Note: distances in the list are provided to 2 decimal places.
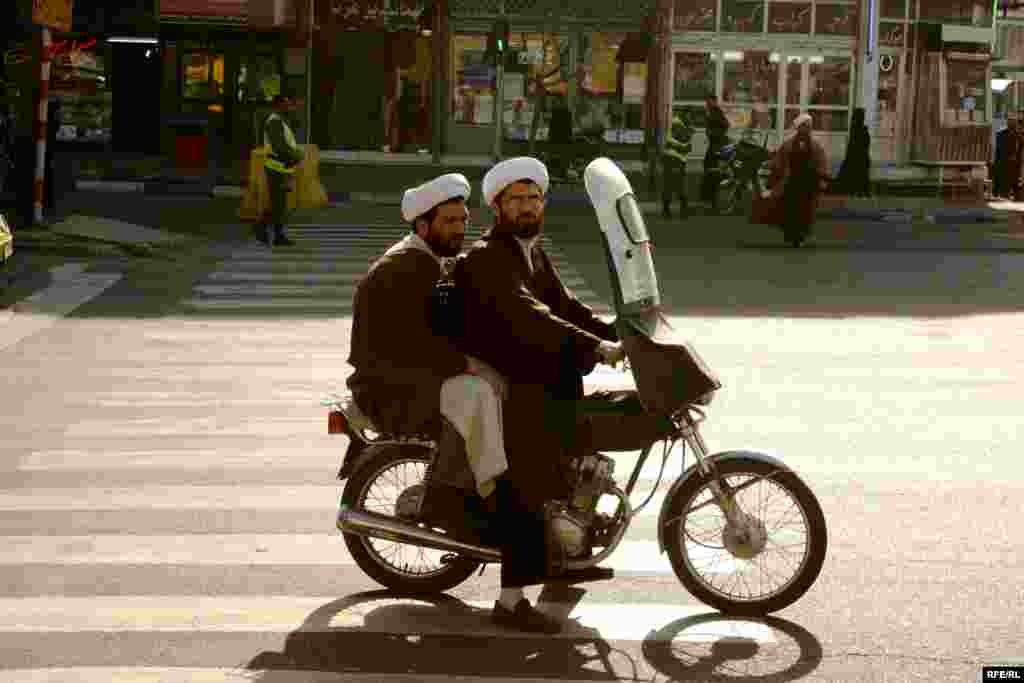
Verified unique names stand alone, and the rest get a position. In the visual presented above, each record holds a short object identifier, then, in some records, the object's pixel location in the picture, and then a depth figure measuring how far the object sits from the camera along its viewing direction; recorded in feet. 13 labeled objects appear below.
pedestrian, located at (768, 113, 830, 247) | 84.43
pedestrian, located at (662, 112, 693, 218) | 98.89
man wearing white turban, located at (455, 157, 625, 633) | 22.70
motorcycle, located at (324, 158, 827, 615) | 22.65
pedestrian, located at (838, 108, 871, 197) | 118.42
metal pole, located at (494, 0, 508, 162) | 126.92
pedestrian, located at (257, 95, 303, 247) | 74.64
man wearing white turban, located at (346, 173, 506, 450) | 23.34
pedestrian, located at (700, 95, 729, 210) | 109.09
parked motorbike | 108.68
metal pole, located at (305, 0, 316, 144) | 138.72
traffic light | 114.52
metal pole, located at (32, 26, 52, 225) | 75.05
